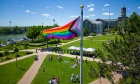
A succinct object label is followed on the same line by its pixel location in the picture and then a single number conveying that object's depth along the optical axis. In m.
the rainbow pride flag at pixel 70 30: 6.29
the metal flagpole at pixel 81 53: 6.06
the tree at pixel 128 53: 7.75
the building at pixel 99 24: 67.25
